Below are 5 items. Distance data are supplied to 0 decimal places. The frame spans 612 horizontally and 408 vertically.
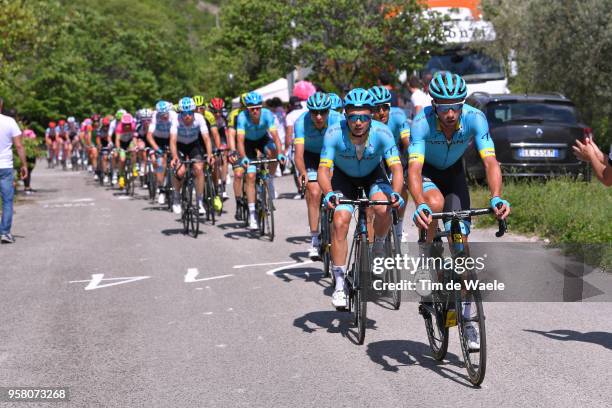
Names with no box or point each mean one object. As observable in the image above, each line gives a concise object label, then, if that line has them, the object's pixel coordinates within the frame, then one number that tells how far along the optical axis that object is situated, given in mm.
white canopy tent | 41406
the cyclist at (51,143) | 45562
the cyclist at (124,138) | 24734
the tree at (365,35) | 29641
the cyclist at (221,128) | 20062
